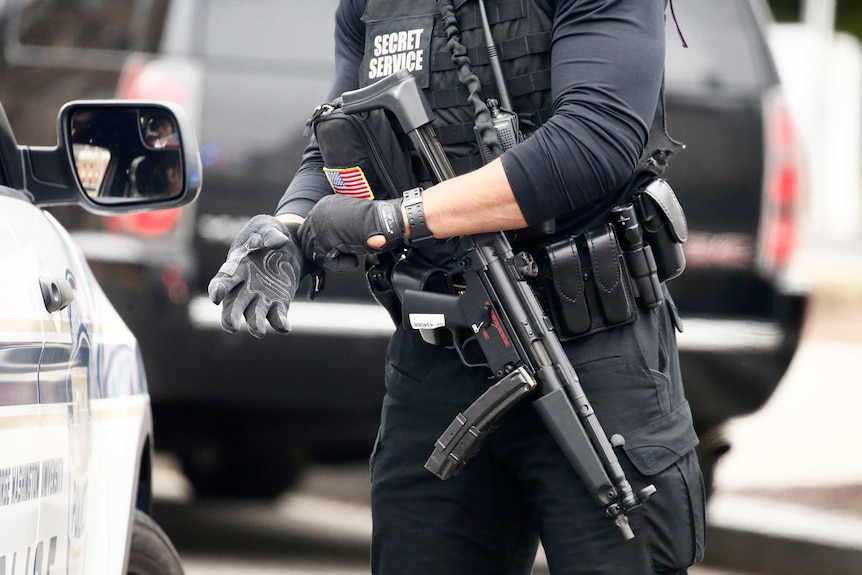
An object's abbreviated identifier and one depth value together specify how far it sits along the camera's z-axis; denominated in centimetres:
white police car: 1277
